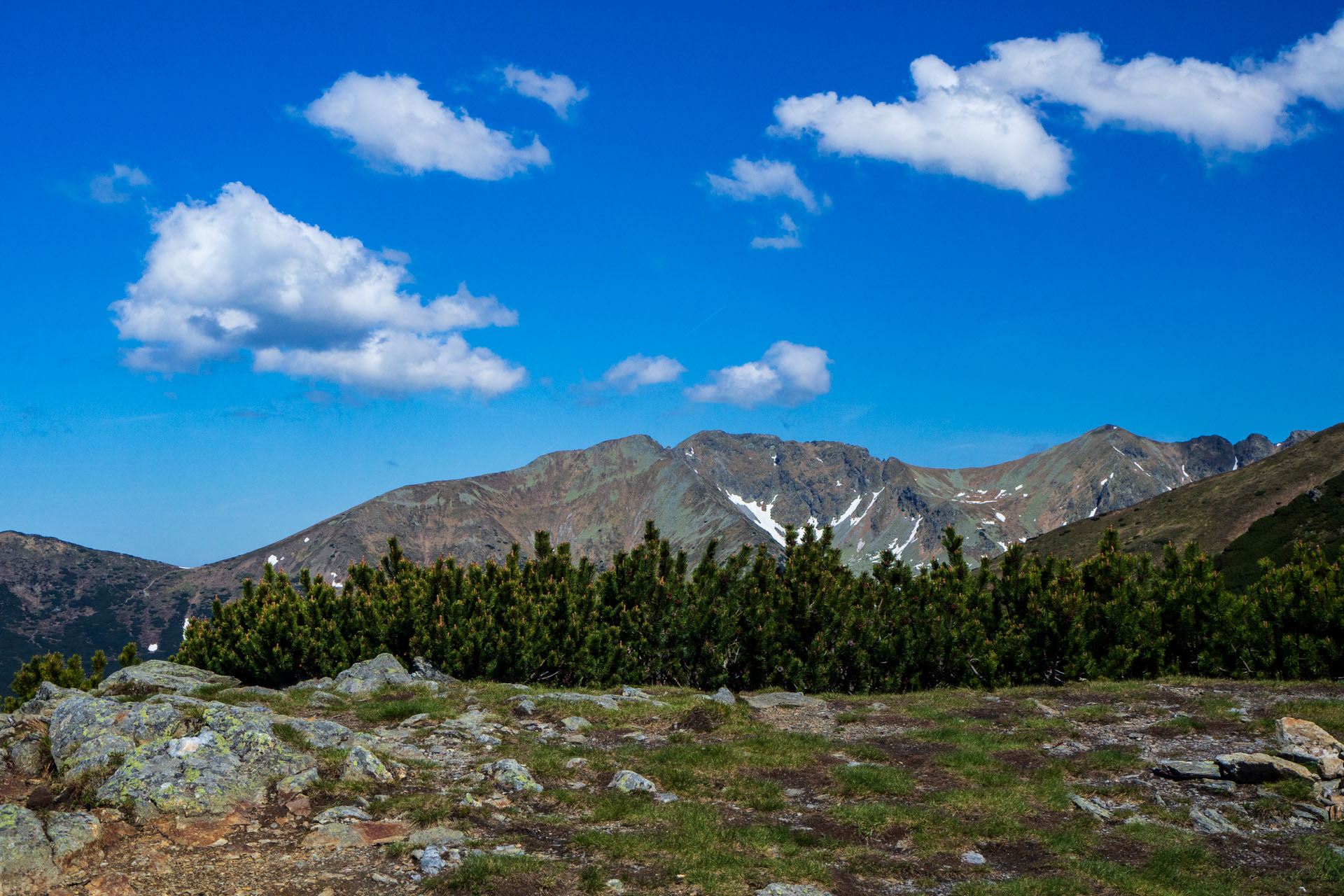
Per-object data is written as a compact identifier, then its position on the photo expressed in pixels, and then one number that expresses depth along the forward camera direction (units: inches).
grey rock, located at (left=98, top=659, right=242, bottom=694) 677.9
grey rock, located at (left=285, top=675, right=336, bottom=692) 826.0
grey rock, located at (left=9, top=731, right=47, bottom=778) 447.8
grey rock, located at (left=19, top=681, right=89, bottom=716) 550.0
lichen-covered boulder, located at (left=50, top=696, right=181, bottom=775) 432.1
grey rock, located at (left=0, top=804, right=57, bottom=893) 328.5
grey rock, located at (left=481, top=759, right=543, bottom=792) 503.5
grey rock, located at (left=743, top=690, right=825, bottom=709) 845.8
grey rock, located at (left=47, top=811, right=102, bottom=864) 351.6
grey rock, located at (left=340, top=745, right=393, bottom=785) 478.9
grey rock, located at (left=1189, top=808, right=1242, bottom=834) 458.3
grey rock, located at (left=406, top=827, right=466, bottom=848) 403.5
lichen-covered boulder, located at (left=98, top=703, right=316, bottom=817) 407.2
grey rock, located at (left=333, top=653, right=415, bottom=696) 797.9
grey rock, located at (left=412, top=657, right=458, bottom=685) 880.3
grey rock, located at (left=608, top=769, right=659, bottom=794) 514.3
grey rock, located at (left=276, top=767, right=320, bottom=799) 445.4
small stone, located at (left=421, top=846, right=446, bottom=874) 373.4
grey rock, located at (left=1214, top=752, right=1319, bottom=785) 515.2
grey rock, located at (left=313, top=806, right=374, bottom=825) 420.8
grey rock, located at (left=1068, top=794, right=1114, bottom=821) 483.8
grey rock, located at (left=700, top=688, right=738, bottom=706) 810.5
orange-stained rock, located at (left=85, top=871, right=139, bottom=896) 331.9
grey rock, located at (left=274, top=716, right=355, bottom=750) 526.9
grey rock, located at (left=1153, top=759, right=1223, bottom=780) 534.0
